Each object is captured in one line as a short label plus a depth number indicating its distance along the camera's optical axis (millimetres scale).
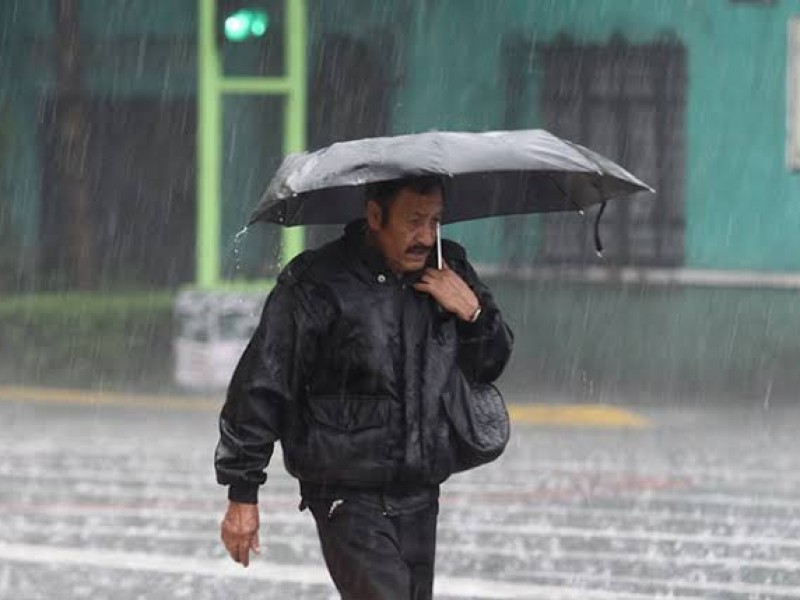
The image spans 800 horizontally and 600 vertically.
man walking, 9766
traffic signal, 32719
